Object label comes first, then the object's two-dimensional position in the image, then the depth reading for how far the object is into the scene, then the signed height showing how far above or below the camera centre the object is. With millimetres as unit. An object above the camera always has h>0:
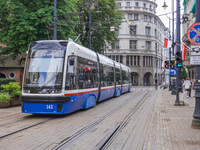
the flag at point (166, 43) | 20406 +3082
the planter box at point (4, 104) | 13739 -1253
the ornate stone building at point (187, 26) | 40800 +9135
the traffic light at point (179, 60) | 12168 +1061
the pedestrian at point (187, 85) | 21772 -287
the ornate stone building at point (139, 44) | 59906 +8959
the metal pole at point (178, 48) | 14848 +2676
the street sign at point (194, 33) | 7969 +1510
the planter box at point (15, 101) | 14379 -1158
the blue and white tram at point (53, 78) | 9828 +121
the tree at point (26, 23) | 18672 +4354
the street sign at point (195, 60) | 8008 +681
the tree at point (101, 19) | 28172 +7065
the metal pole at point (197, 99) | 8055 -552
